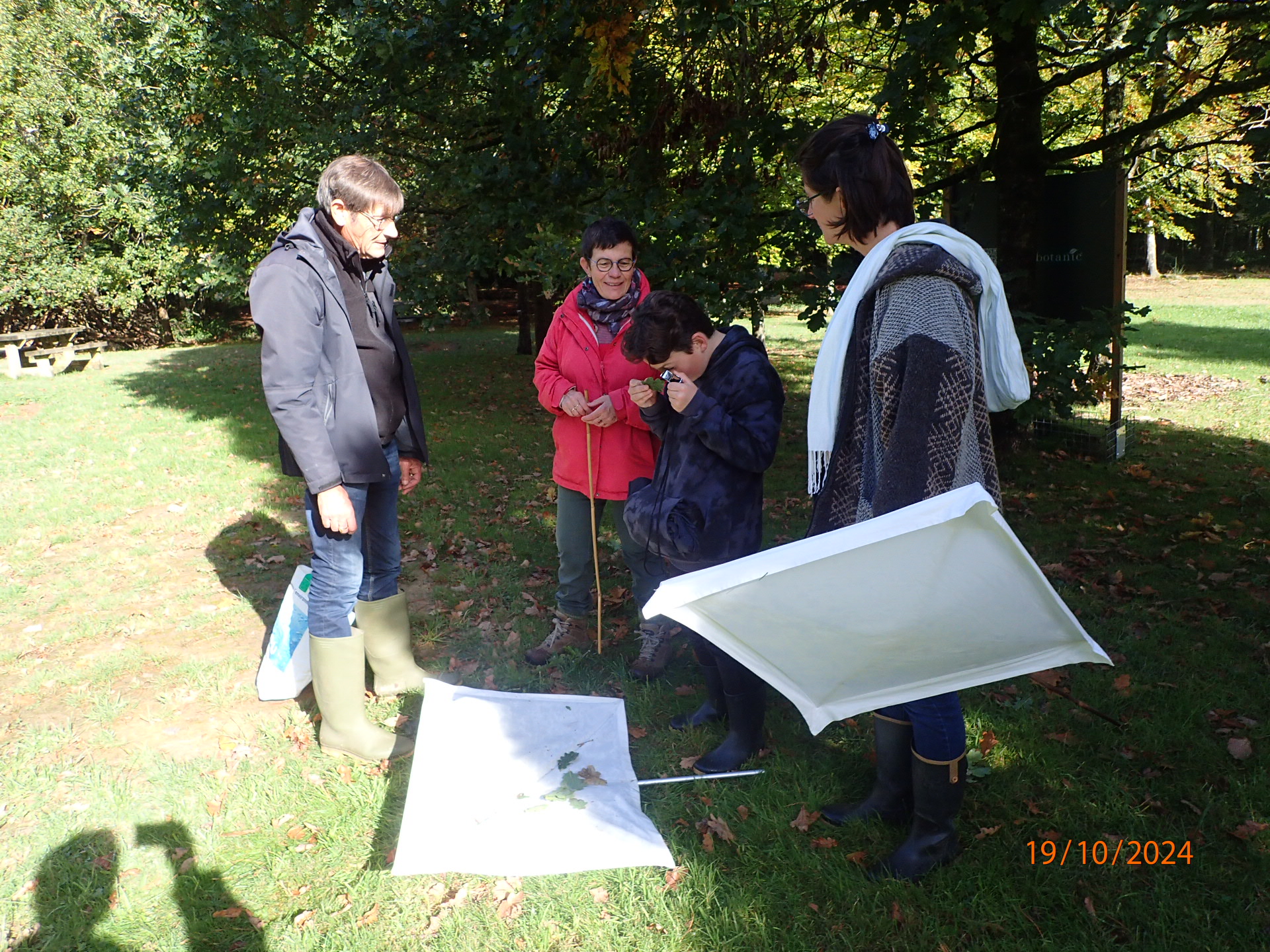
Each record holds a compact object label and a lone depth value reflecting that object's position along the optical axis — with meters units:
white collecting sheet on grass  2.71
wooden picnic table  15.43
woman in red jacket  3.73
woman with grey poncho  2.12
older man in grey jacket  3.05
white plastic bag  3.91
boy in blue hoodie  3.09
